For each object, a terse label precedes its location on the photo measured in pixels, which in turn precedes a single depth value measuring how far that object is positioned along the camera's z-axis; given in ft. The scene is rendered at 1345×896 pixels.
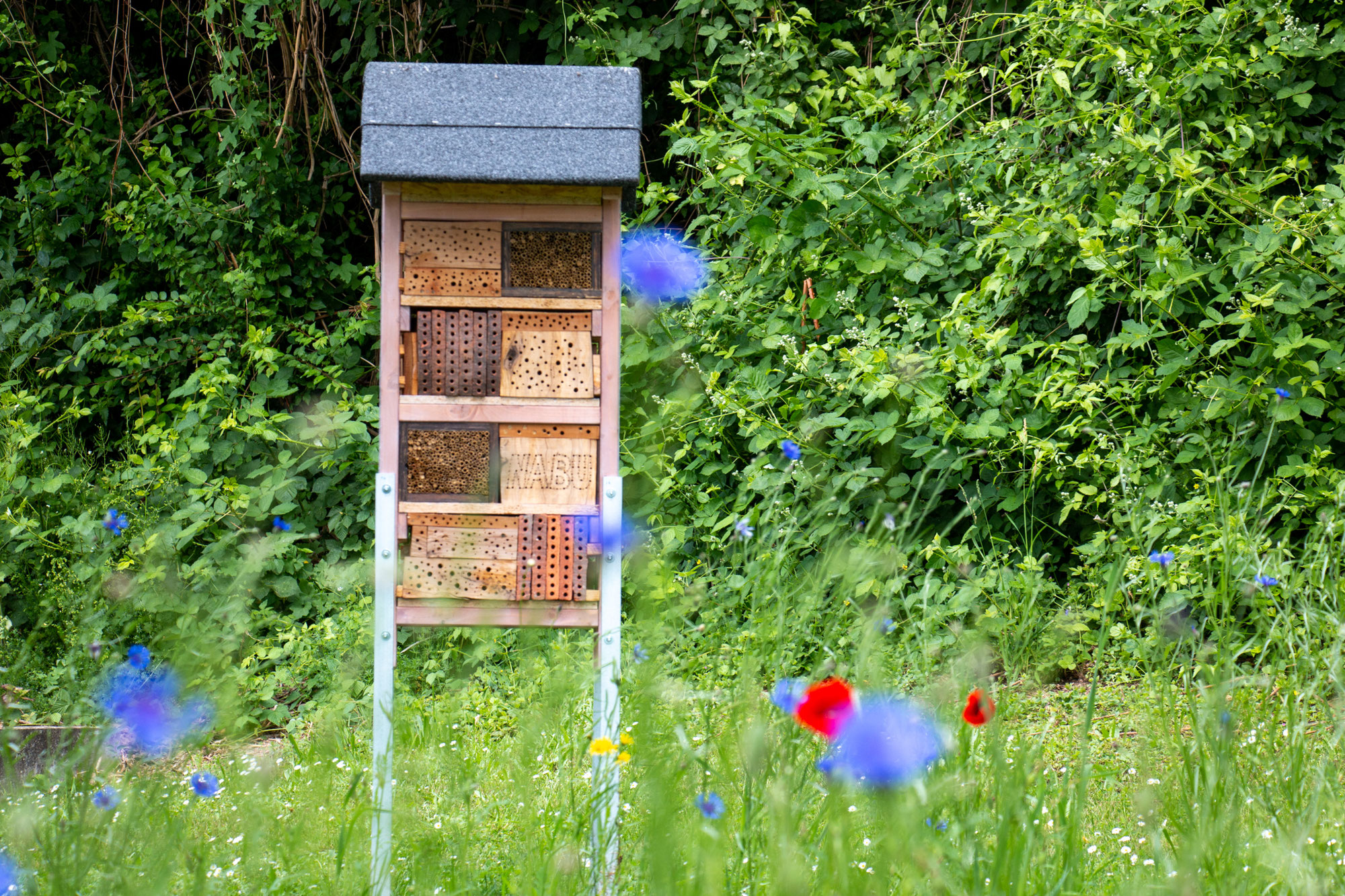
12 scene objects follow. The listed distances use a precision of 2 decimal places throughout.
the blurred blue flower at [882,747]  21.45
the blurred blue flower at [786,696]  28.62
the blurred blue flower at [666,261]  33.51
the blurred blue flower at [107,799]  28.47
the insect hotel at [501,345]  32.09
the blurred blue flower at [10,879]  28.28
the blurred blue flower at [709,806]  28.62
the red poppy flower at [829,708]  24.48
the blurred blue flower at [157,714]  26.55
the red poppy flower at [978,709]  26.79
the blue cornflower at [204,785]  29.89
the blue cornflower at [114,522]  39.25
